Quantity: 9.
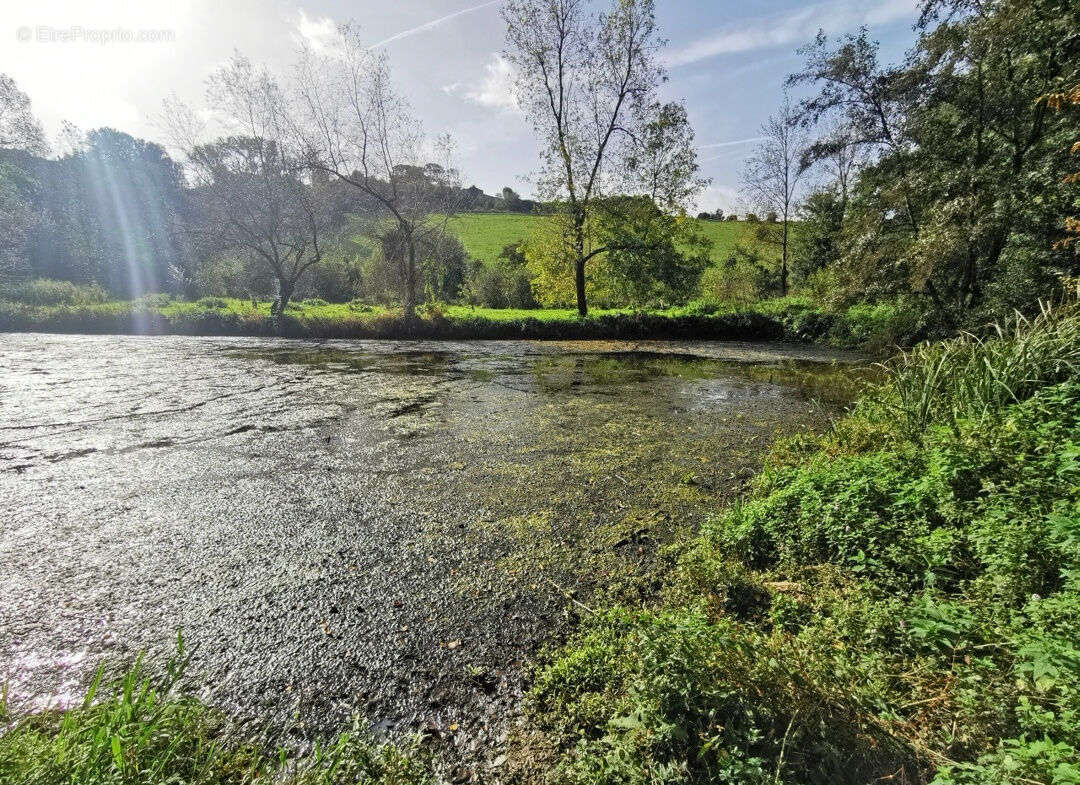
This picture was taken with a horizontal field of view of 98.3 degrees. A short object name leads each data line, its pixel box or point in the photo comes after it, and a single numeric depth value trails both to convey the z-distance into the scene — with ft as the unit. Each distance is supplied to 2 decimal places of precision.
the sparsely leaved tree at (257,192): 69.31
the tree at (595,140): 65.92
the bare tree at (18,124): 81.15
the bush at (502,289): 98.63
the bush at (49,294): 75.15
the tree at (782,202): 91.86
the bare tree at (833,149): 45.39
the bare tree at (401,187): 67.62
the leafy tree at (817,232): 90.22
